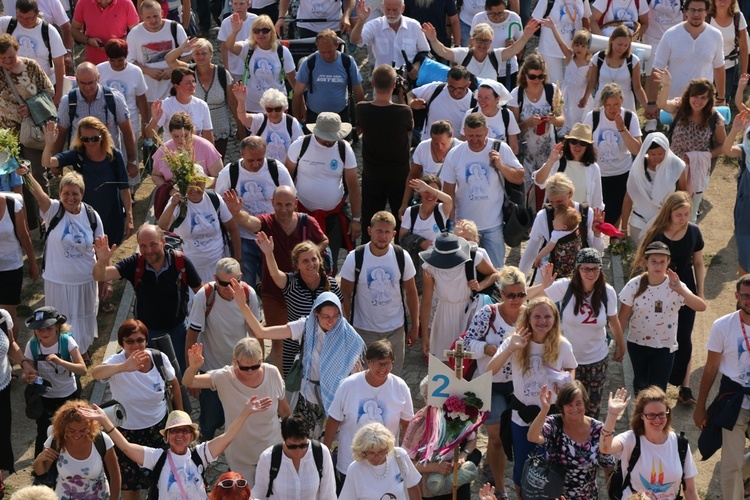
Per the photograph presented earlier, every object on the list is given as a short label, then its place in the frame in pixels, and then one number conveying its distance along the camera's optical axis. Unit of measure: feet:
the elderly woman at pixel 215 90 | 50.57
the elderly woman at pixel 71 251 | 42.68
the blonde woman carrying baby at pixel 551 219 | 40.91
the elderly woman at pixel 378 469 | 33.06
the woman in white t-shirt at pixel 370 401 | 35.68
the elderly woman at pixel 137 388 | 37.01
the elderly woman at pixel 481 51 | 50.85
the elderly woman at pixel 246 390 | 36.29
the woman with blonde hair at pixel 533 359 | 36.06
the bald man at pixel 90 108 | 48.24
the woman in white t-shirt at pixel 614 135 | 47.03
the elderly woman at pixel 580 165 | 43.91
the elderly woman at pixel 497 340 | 37.50
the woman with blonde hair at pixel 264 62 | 51.60
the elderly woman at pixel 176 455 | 34.24
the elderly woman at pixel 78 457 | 34.99
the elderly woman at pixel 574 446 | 34.65
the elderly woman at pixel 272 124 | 47.47
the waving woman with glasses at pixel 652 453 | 34.30
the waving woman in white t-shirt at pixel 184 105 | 48.14
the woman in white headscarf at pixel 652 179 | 44.55
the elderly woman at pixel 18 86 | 48.67
